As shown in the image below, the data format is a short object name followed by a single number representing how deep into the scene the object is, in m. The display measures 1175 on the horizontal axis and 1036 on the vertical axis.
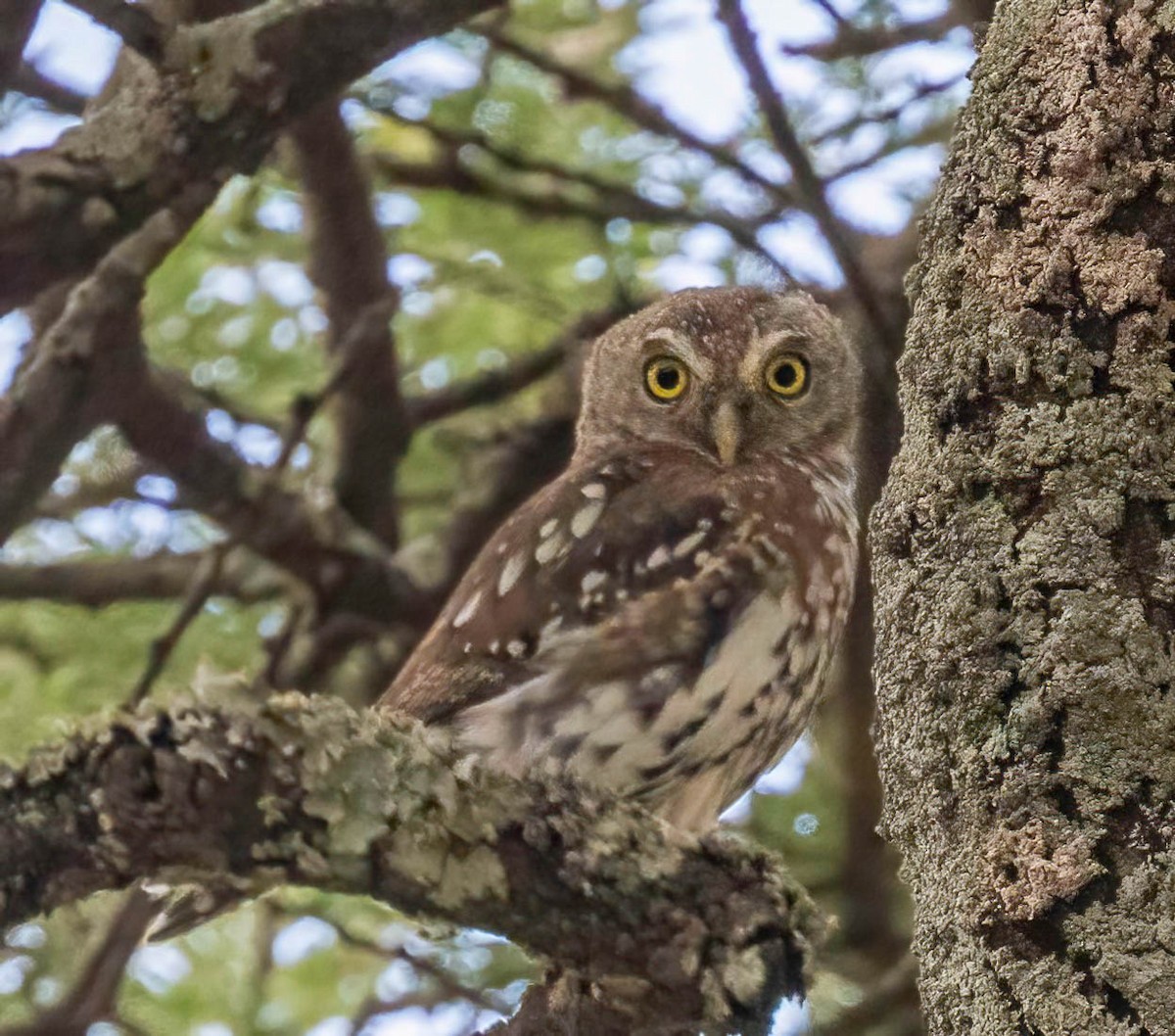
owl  5.27
